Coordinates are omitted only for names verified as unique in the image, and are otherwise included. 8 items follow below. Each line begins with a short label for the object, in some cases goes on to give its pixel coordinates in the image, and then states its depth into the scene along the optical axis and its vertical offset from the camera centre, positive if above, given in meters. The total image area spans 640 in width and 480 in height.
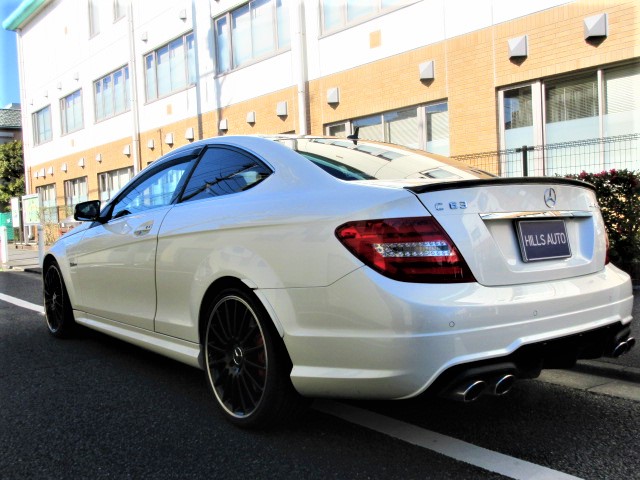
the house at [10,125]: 38.16 +6.58
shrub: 6.68 -0.19
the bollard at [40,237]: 11.52 -0.28
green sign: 20.90 +0.57
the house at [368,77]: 9.07 +2.86
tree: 31.33 +2.86
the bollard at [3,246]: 14.59 -0.52
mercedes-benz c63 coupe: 2.46 -0.32
